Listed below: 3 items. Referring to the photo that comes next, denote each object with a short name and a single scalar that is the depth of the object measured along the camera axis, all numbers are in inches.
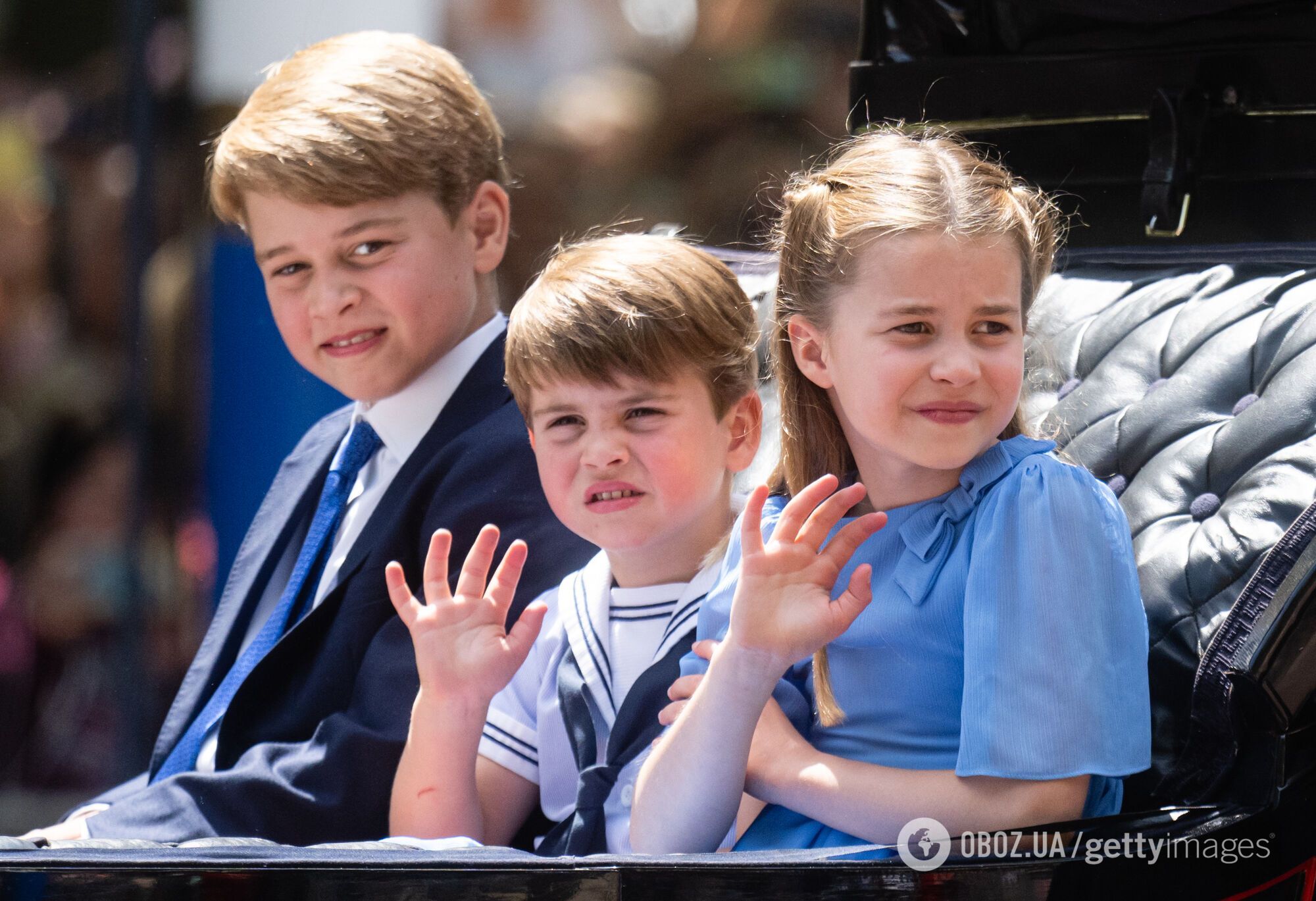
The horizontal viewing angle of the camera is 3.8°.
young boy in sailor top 459.2
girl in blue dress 453.4
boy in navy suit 462.8
